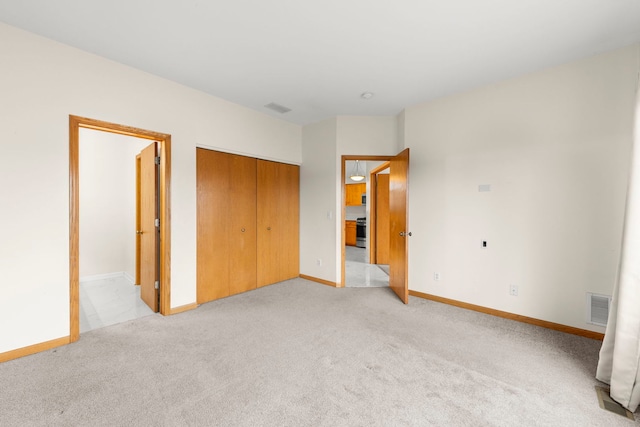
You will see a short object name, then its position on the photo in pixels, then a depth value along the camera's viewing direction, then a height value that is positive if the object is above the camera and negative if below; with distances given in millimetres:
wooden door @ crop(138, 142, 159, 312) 3195 -239
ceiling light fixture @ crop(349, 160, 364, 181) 7845 +1133
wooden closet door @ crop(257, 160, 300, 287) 4211 -193
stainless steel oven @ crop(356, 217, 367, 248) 8578 -710
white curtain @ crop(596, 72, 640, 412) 1725 -651
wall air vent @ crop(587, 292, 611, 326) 2518 -932
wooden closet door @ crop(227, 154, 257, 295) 3797 -215
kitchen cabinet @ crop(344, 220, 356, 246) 8641 -717
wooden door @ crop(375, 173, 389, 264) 5961 -224
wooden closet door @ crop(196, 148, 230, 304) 3441 -195
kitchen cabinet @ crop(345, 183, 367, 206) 8875 +580
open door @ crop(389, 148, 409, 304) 3483 -218
